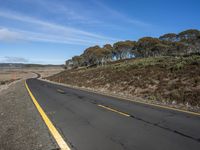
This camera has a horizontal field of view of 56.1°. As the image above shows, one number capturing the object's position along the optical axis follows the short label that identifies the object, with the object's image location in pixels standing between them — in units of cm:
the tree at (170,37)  8868
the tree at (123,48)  9419
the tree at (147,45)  8012
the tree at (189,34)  7612
